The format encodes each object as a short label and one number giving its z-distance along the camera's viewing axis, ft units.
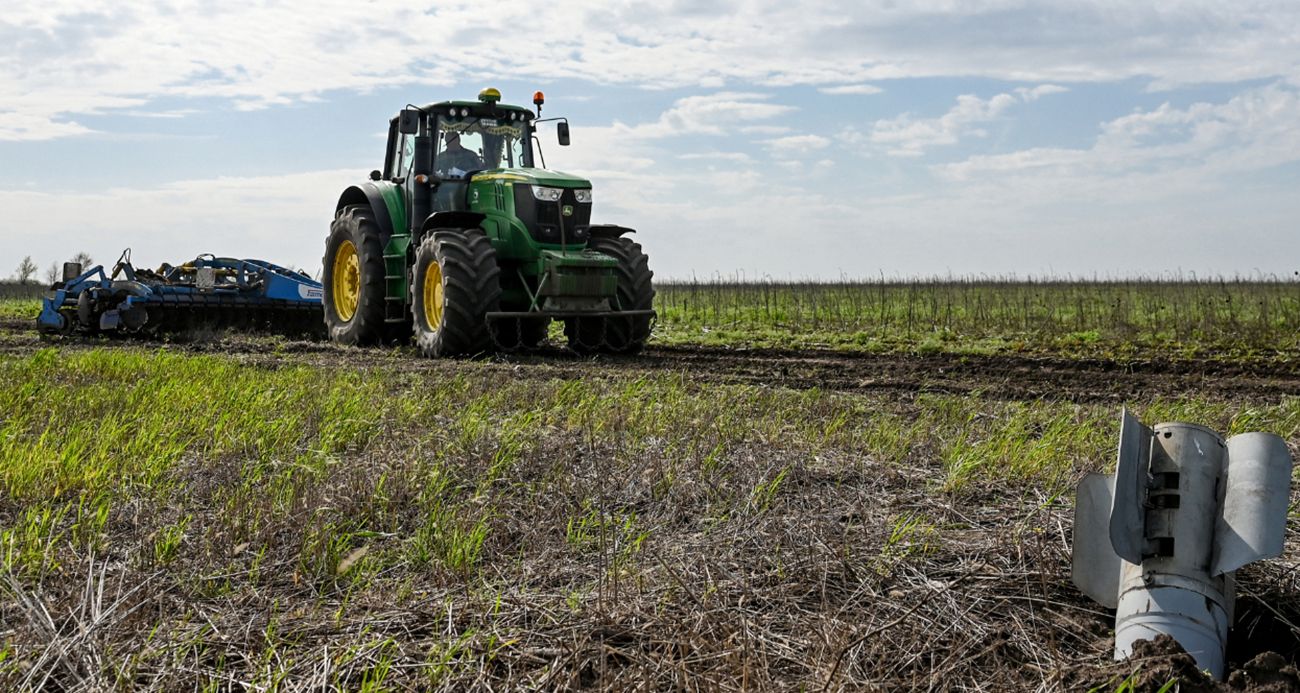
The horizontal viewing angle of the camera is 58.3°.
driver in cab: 38.60
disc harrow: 42.75
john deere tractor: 35.27
